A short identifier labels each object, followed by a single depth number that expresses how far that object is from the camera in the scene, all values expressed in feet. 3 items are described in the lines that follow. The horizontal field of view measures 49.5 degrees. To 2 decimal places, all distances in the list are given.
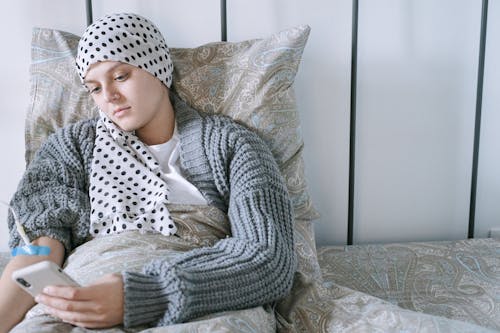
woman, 3.25
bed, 3.84
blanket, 2.91
